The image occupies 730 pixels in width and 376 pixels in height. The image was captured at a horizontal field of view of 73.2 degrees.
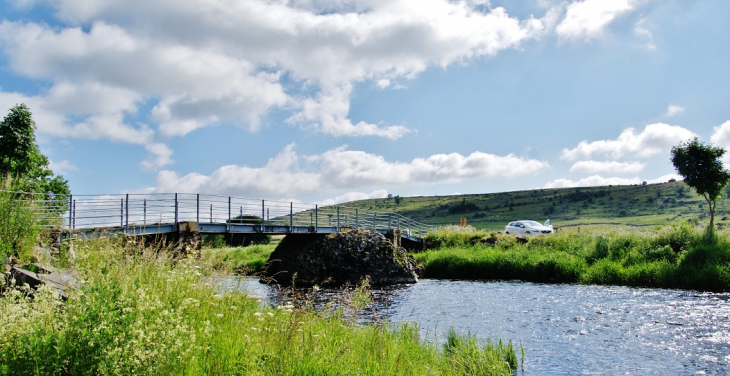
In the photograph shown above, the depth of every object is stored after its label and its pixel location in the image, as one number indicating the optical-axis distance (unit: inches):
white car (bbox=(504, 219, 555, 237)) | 1649.9
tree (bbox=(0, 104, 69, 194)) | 1136.2
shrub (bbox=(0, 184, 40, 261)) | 426.9
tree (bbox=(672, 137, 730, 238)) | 1164.5
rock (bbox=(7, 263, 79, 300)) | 339.9
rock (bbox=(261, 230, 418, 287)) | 1165.7
